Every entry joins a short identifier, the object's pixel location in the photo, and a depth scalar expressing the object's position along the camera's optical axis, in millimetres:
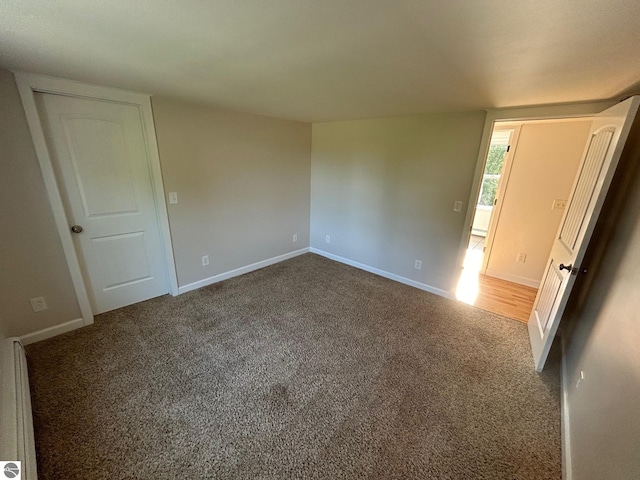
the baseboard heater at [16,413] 1161
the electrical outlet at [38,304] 2104
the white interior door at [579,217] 1551
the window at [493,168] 4762
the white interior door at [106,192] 2092
